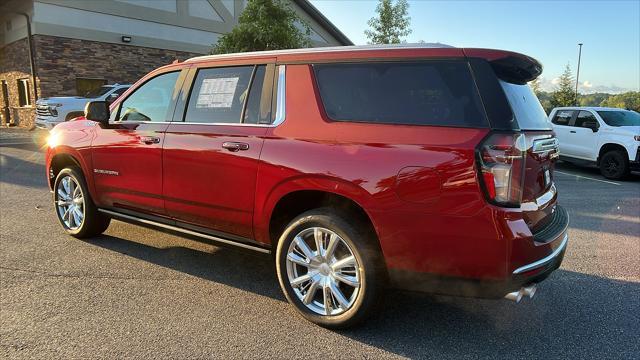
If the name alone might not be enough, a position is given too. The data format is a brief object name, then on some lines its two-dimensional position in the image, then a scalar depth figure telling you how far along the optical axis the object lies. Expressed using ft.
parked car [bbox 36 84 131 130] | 47.67
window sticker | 12.47
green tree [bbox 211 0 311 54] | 46.44
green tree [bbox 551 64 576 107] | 115.24
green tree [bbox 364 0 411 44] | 87.92
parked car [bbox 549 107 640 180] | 36.01
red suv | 8.75
